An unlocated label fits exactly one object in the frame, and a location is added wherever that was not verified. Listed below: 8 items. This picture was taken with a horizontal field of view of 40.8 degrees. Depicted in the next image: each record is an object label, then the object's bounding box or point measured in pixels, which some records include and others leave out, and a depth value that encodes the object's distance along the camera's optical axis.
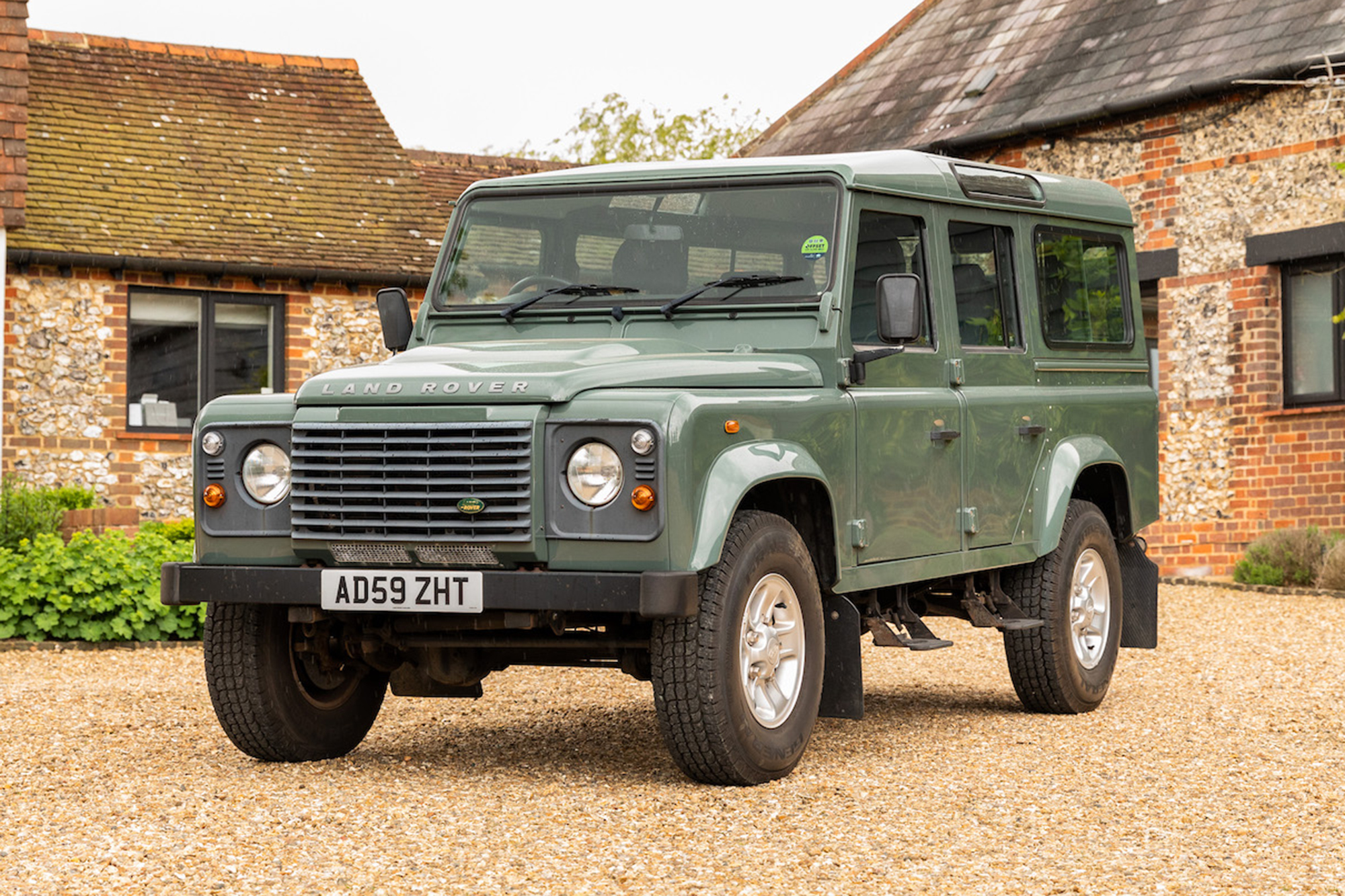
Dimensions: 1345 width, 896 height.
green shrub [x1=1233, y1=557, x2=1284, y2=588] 14.94
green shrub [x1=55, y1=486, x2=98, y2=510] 15.90
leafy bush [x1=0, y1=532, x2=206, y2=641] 11.19
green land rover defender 5.73
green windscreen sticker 6.73
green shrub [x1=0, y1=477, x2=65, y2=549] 13.52
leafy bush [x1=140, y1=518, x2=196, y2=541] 12.82
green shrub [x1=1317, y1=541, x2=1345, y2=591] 14.21
